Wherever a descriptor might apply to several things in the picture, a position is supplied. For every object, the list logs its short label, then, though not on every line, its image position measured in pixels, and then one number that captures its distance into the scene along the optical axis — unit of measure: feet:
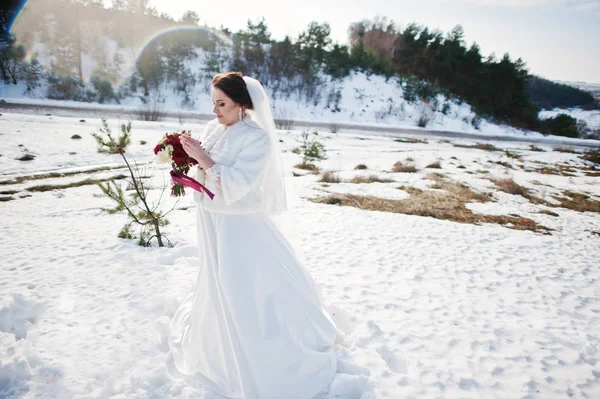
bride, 7.00
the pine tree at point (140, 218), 13.35
